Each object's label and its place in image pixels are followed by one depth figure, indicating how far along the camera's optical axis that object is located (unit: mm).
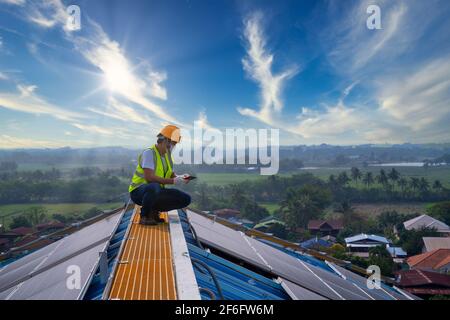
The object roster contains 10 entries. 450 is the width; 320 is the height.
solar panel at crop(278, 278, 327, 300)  3948
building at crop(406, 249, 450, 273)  26672
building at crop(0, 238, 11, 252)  30739
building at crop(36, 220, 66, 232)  38350
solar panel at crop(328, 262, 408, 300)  6215
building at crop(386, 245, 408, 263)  32919
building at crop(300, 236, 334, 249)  33875
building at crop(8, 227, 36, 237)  35694
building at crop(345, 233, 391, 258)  34281
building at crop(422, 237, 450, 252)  33472
